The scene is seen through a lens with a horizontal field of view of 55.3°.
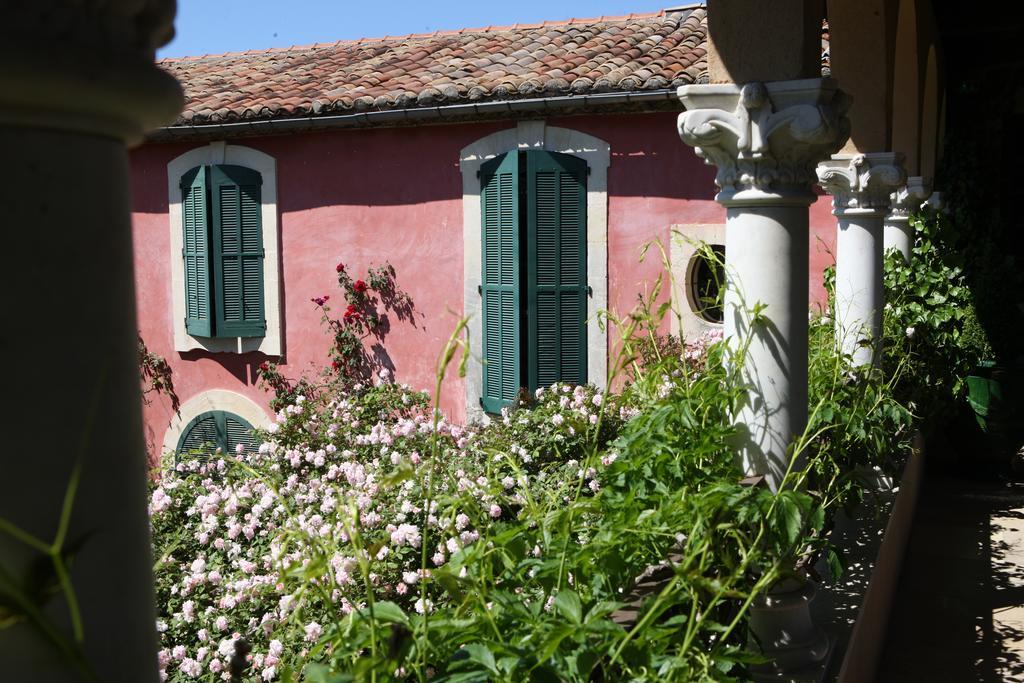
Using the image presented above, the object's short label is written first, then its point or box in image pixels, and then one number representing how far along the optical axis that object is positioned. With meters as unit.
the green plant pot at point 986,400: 7.39
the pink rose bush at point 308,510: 3.22
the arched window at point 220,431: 9.70
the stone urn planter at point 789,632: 2.53
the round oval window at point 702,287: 7.66
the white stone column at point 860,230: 4.83
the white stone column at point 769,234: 2.81
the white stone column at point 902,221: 6.46
